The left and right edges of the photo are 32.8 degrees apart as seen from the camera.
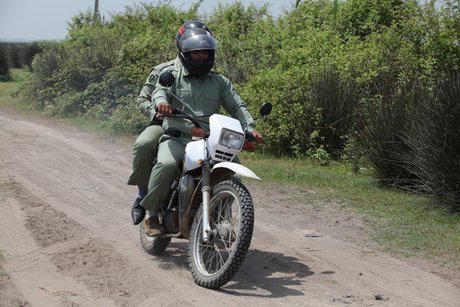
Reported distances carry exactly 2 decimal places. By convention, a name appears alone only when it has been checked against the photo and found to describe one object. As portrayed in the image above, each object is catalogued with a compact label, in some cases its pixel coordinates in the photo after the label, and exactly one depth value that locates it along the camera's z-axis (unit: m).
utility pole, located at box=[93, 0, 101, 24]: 26.23
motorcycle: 5.75
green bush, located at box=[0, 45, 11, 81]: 36.41
